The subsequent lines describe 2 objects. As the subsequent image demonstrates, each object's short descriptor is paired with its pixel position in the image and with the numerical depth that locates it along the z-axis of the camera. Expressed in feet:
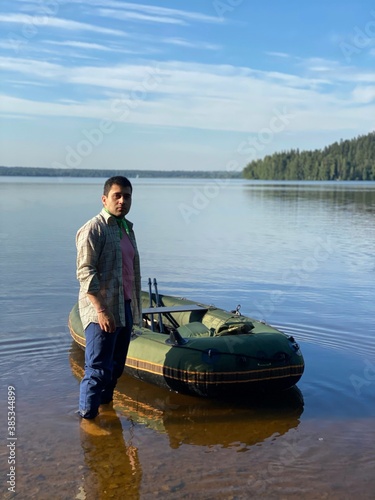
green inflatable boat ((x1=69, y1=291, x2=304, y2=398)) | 20.48
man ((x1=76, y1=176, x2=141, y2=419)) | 16.78
